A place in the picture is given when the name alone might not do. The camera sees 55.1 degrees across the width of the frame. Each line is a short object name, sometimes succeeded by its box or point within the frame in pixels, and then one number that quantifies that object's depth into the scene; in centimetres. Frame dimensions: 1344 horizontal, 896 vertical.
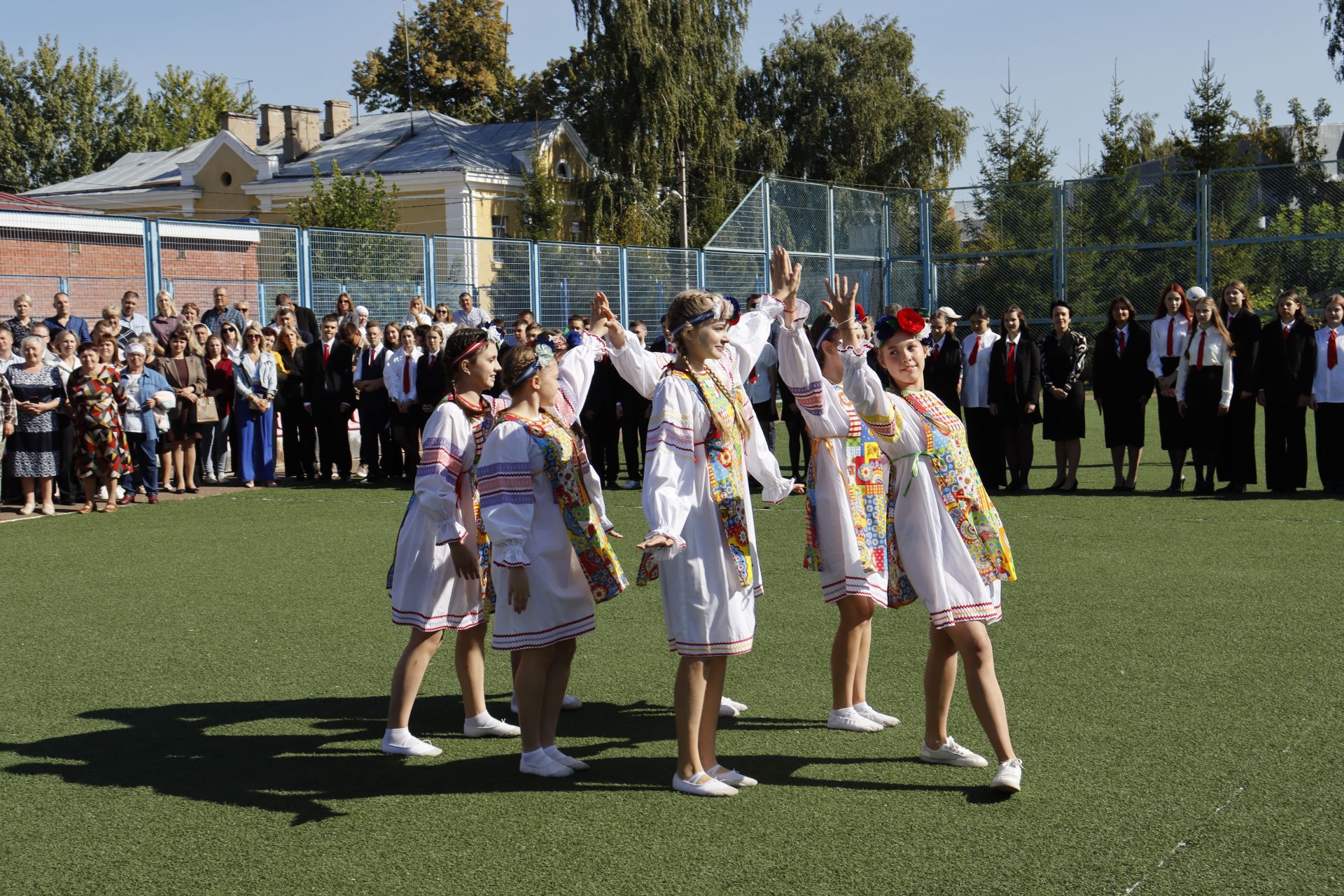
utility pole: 3872
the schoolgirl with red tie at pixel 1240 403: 1302
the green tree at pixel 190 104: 6291
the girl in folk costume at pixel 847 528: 548
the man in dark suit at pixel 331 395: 1656
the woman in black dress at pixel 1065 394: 1380
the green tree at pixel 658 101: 3656
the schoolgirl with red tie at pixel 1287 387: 1291
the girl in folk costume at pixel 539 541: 496
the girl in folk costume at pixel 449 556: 528
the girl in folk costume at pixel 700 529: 471
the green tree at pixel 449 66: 5272
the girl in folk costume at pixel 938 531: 475
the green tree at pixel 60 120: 5844
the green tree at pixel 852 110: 4825
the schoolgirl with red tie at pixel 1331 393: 1271
